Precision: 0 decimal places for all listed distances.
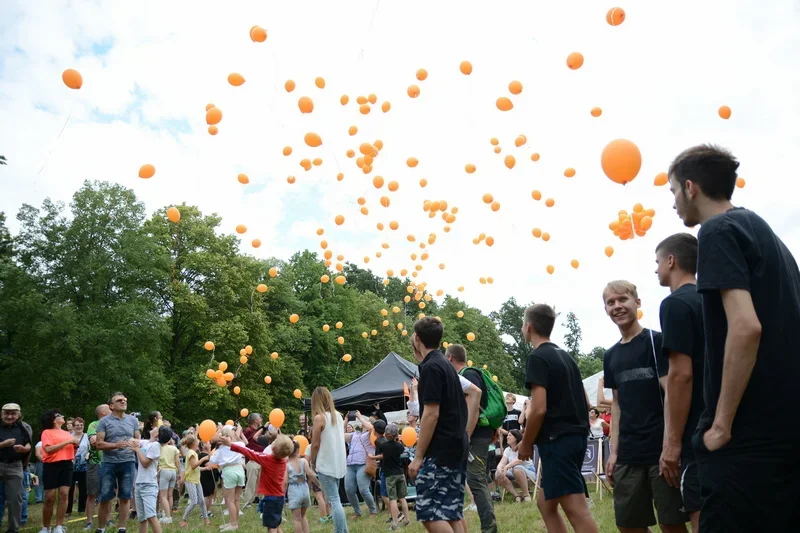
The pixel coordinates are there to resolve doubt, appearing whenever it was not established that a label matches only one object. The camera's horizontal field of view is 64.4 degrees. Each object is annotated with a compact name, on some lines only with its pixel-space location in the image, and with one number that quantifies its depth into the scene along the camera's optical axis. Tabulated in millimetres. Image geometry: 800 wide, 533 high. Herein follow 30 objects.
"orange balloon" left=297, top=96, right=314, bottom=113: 7594
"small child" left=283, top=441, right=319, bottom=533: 6445
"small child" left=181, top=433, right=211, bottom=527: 9797
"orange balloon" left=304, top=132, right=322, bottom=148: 8039
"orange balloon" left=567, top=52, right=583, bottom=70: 6977
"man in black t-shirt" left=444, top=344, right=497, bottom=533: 5242
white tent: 18266
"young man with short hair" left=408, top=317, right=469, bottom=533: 3785
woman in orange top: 7840
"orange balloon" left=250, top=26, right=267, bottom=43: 6734
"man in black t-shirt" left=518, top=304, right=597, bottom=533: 3609
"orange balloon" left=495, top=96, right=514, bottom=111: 7676
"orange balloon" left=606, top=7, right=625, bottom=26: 6328
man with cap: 7316
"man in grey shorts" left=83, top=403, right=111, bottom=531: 9328
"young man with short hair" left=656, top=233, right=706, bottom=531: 2604
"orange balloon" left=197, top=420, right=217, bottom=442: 7736
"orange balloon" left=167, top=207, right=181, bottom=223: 8698
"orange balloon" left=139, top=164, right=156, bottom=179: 6969
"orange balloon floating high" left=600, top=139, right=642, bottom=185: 5180
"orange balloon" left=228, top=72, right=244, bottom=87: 7176
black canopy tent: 14477
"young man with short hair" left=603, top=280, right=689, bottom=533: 3330
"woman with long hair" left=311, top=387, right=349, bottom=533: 6051
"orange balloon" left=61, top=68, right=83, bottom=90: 5492
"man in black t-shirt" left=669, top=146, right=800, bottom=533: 1736
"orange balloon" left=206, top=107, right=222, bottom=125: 7258
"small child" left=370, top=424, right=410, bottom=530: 8570
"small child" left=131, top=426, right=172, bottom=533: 6477
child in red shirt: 6355
